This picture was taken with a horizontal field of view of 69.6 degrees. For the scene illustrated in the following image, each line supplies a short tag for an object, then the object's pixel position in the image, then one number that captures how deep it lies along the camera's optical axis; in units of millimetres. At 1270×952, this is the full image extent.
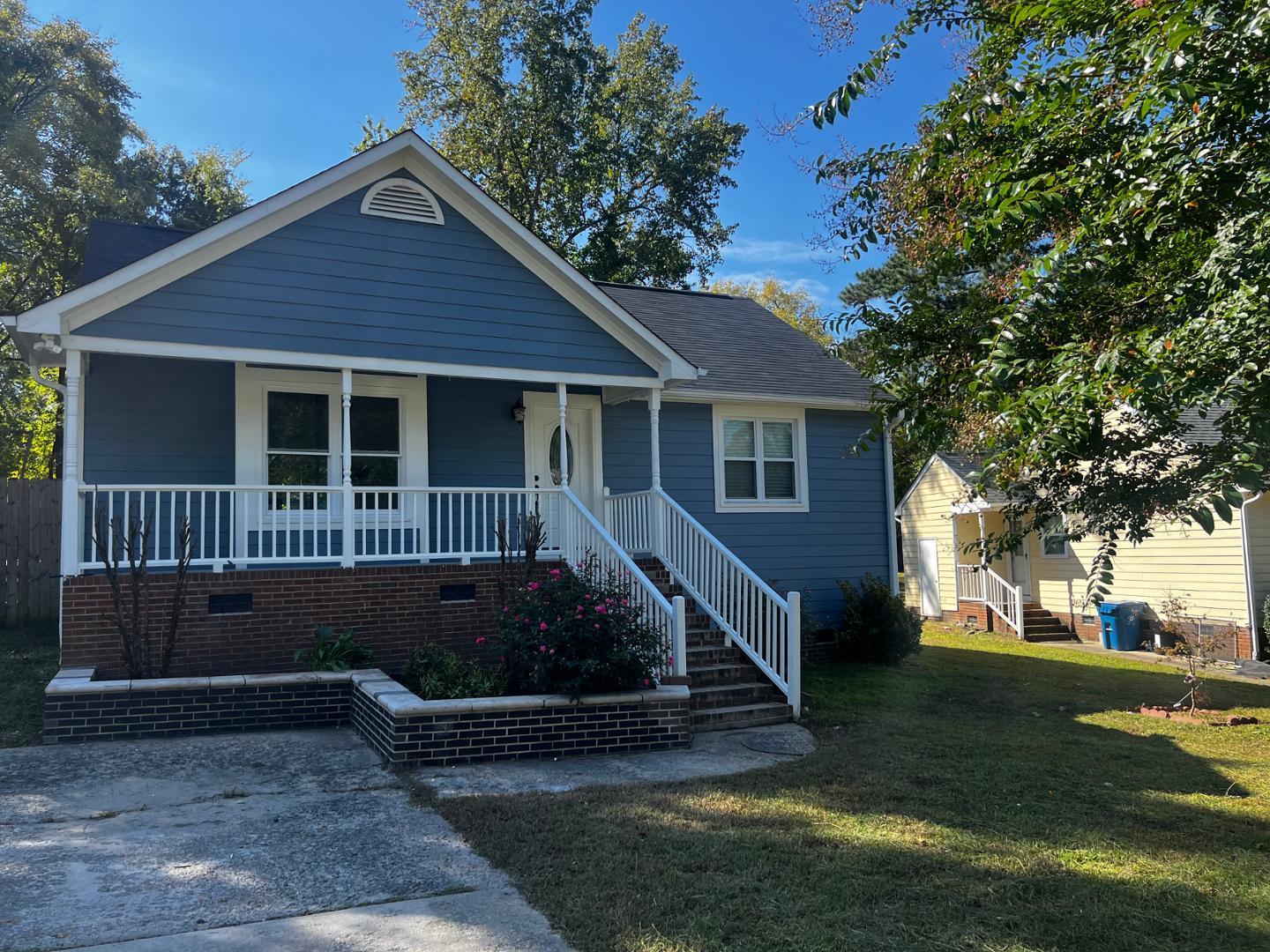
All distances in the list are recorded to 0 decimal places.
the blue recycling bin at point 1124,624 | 17719
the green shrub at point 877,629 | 13438
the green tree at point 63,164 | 20375
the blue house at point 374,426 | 9102
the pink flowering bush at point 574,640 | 7680
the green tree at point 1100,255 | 4188
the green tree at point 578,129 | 27281
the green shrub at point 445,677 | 7969
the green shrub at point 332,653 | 8969
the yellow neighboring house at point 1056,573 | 15930
